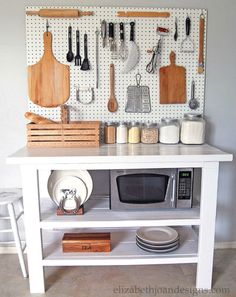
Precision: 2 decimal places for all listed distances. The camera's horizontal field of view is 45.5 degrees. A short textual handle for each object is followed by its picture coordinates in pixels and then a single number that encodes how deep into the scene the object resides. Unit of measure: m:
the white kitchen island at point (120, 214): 1.50
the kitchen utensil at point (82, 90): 1.91
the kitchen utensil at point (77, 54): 1.86
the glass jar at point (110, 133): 1.86
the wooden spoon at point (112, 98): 1.90
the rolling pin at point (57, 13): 1.80
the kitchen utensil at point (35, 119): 1.80
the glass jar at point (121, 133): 1.85
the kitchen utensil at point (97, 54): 1.86
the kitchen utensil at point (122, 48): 1.86
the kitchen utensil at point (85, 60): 1.86
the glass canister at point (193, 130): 1.80
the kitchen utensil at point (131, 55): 1.86
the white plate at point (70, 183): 1.69
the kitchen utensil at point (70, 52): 1.85
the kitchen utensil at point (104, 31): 1.84
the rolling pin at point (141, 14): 1.84
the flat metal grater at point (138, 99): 1.93
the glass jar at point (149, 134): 1.86
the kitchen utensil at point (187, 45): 1.89
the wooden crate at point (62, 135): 1.73
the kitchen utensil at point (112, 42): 1.84
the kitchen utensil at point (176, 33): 1.87
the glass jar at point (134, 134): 1.85
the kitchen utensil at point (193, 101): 1.94
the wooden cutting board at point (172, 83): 1.92
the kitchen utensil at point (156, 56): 1.87
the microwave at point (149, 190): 1.66
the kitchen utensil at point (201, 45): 1.87
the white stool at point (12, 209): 1.73
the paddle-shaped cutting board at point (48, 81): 1.87
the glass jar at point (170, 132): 1.84
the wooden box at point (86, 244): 1.70
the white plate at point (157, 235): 1.73
